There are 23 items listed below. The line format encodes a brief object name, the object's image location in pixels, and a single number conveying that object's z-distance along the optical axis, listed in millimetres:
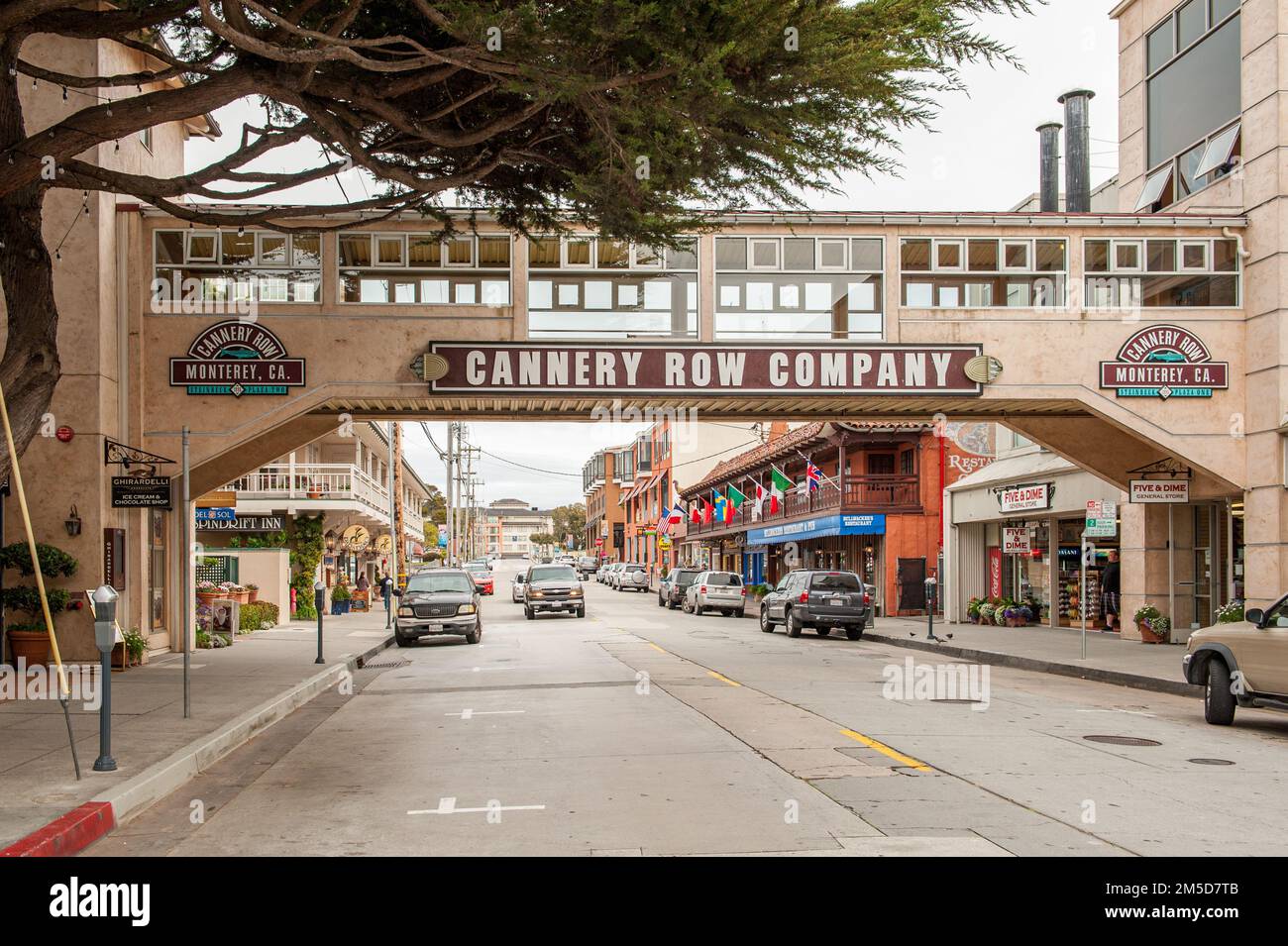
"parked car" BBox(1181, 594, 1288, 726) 12047
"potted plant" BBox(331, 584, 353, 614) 40656
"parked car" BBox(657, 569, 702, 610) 46938
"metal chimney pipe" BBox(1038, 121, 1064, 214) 33094
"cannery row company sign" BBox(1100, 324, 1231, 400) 21219
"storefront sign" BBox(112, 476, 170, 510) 17000
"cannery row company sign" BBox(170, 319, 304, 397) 20078
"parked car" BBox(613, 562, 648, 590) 69312
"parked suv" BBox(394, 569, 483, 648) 26625
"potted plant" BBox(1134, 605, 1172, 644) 23734
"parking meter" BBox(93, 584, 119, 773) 9273
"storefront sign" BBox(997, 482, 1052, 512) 29891
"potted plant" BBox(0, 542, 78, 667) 16750
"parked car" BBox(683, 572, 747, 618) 41875
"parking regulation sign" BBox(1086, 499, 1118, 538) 20609
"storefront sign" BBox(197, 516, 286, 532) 35825
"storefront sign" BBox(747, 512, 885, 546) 40219
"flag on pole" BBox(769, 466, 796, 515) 40531
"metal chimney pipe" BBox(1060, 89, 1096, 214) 31175
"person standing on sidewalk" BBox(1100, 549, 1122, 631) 28438
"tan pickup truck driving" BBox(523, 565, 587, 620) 37375
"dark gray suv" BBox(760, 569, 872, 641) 29562
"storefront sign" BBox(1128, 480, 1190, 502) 21969
